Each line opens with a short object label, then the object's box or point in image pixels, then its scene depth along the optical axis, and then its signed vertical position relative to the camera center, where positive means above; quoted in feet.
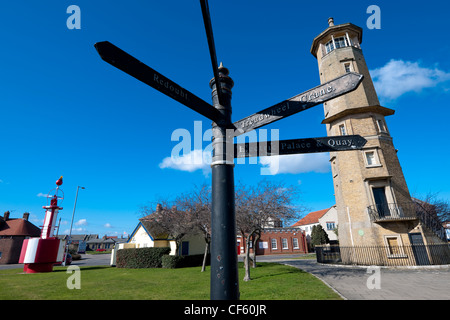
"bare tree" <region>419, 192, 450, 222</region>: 69.41 +7.13
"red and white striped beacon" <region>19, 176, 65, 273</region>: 65.62 -1.62
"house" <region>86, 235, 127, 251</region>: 319.68 -3.61
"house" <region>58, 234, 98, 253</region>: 272.31 +5.19
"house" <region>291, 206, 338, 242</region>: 157.38 +10.16
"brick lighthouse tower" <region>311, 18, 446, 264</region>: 56.29 +15.27
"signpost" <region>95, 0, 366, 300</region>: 6.55 +3.98
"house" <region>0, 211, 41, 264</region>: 117.18 +4.04
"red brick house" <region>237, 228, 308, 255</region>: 132.05 -2.83
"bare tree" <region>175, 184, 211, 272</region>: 60.03 +6.71
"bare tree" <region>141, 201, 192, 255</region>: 66.23 +5.28
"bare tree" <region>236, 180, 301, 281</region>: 48.01 +5.09
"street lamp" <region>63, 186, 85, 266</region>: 94.64 +11.26
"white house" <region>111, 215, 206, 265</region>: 82.48 -0.44
